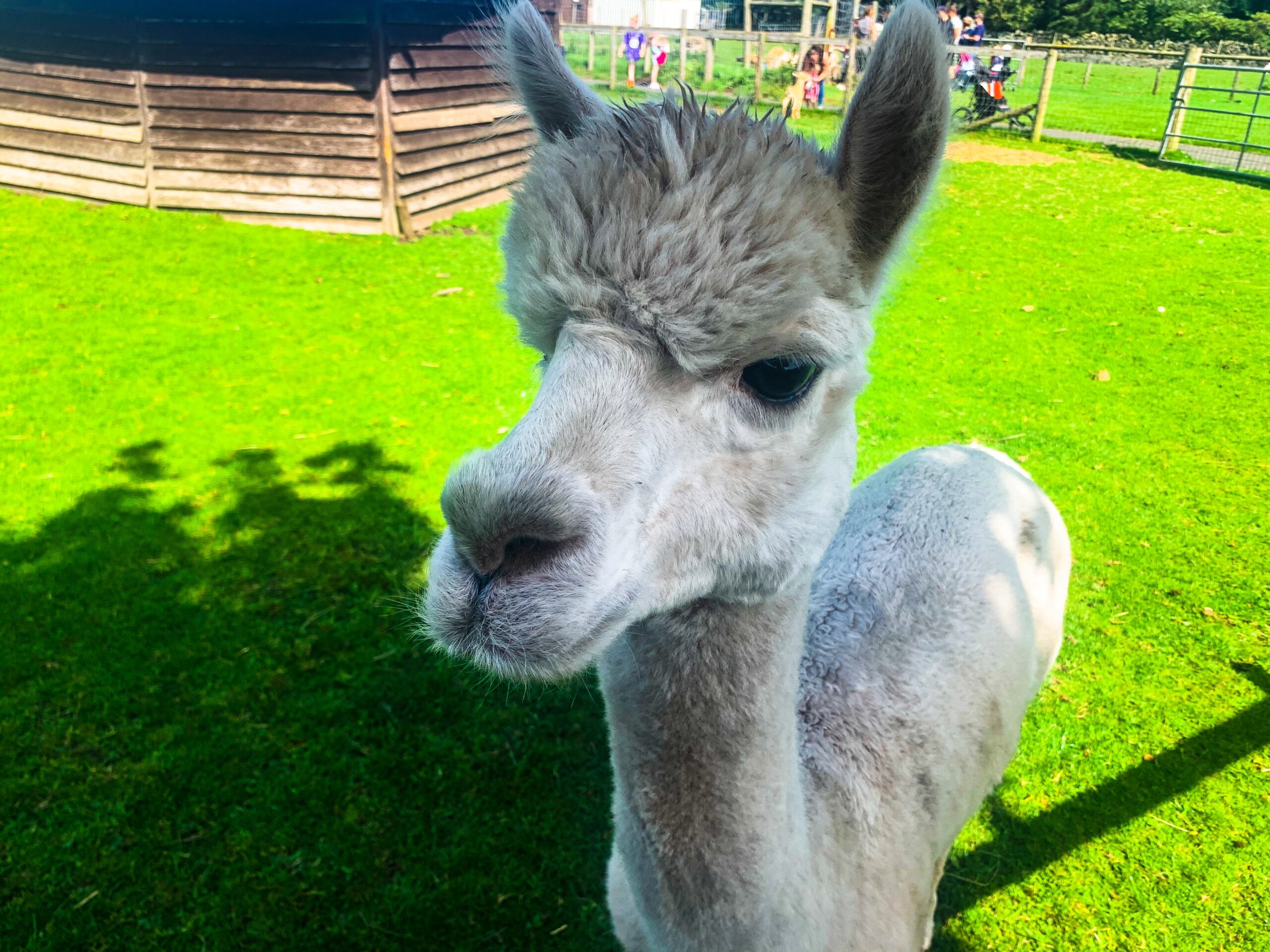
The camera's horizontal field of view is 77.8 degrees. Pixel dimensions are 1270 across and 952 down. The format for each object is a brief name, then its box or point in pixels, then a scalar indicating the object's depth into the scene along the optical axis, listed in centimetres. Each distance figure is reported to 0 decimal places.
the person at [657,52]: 2261
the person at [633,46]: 2188
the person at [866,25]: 2053
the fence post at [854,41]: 1544
